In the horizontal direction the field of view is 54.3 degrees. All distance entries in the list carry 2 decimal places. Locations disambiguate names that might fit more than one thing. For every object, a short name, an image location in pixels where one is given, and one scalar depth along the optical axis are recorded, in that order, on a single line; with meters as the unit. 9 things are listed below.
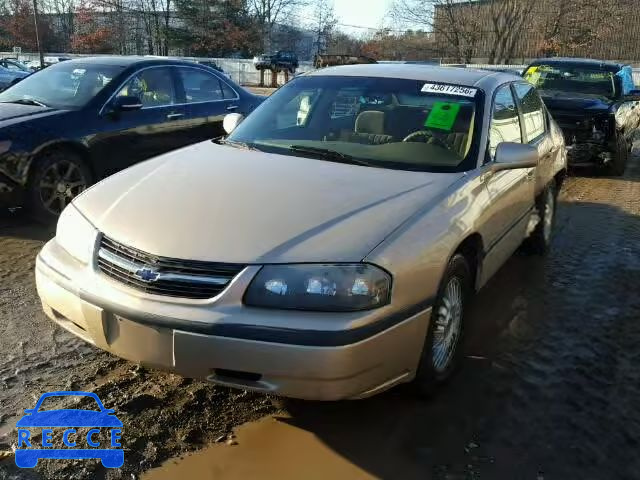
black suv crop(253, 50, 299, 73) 35.03
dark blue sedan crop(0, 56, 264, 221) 5.52
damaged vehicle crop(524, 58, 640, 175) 9.29
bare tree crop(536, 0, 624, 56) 38.59
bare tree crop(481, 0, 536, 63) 39.03
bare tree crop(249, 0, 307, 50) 53.44
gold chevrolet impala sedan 2.46
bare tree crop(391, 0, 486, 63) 40.72
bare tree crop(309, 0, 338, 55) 62.00
